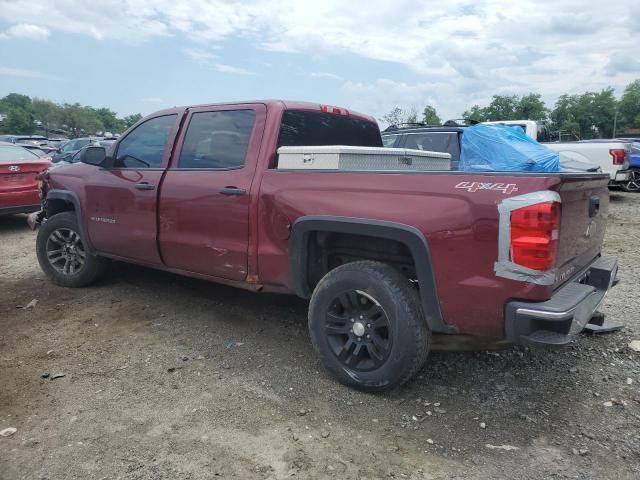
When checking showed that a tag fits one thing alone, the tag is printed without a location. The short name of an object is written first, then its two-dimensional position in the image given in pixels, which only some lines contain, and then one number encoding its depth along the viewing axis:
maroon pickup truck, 2.62
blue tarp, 5.04
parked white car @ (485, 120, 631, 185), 12.23
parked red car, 8.52
